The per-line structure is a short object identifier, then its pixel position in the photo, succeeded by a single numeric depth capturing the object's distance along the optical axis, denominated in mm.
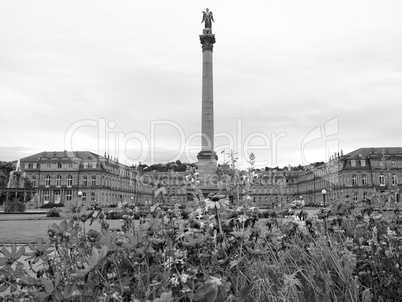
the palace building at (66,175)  99562
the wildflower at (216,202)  3352
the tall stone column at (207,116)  36219
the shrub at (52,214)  34094
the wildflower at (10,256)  2891
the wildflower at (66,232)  3261
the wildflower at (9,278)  2818
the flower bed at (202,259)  2578
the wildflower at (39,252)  3158
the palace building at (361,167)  87625
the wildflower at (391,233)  4297
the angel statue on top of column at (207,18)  38781
